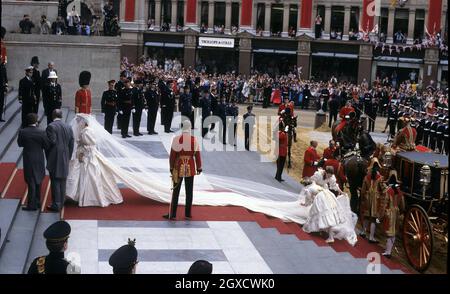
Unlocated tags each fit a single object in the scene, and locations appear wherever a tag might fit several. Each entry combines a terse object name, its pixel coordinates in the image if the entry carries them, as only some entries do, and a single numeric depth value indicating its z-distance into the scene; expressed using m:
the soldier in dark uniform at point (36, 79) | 19.14
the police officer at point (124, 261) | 5.73
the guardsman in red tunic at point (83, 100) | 16.72
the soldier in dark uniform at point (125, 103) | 21.77
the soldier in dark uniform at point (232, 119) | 23.94
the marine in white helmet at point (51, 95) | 19.03
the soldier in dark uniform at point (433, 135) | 24.30
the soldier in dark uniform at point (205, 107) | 24.66
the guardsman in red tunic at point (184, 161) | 12.67
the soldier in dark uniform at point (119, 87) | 21.97
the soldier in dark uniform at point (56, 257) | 5.85
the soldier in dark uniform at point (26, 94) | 17.62
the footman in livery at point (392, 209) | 11.73
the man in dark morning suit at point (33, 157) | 11.51
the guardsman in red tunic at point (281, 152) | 18.53
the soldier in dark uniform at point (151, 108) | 23.52
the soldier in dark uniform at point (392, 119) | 29.08
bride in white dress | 12.99
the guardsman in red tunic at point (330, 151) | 16.33
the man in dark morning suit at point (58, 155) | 11.84
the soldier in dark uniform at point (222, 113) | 24.11
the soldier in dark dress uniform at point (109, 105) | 21.35
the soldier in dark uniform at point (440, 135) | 23.43
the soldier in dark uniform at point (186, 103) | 24.28
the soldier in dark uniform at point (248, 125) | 22.45
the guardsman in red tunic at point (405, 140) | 13.76
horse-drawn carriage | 10.59
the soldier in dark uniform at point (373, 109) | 34.55
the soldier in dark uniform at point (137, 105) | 22.42
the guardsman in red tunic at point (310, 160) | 16.36
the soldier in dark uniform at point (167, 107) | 24.29
